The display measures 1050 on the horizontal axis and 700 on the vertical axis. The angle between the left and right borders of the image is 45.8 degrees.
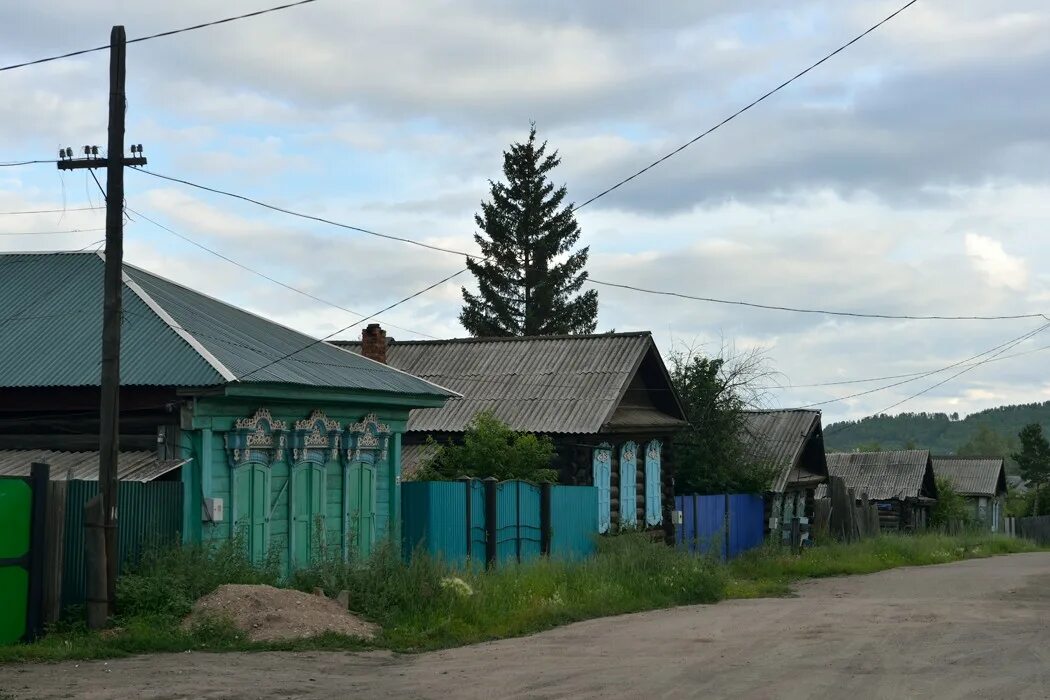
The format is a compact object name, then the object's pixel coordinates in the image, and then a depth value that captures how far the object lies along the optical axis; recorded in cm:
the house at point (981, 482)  6769
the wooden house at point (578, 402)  2545
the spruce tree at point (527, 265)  5359
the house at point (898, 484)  5278
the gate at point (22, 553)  1251
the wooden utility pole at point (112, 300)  1325
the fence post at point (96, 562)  1300
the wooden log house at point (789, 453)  3478
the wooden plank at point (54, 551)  1298
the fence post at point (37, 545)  1275
